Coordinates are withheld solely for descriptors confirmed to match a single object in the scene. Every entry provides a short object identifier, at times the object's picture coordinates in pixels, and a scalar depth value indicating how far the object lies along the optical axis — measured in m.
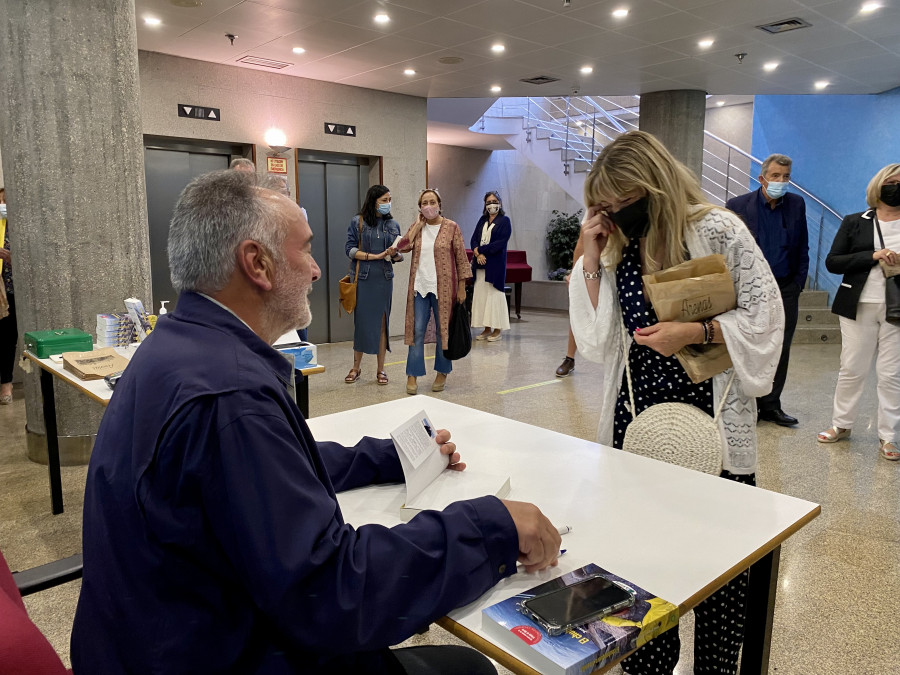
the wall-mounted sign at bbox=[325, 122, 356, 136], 7.98
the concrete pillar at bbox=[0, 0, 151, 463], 3.58
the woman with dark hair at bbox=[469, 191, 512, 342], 8.17
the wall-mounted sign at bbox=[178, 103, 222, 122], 6.89
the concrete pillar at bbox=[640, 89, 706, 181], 8.88
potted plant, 13.14
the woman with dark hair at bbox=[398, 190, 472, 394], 5.43
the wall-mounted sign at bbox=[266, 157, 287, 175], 7.52
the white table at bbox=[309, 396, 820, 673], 1.11
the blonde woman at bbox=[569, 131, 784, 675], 1.77
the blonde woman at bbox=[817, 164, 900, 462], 3.89
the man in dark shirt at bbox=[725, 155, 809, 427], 4.47
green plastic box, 3.21
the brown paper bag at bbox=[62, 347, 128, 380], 2.73
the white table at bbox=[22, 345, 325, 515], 2.98
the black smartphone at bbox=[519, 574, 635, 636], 0.94
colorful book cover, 0.88
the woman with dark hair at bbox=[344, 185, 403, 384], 5.86
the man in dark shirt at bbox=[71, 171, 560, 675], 0.84
